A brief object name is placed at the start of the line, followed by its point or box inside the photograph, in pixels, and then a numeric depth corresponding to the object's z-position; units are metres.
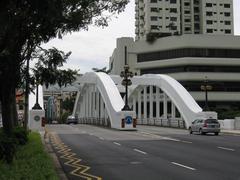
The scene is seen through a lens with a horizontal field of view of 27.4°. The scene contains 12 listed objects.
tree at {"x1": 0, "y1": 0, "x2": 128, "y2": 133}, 10.47
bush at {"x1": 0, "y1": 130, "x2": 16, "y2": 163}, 14.38
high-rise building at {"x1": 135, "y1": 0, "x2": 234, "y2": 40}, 124.44
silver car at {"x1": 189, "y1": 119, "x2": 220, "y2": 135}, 42.58
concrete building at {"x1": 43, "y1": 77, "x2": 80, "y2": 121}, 136.23
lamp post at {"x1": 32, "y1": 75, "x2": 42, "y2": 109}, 48.47
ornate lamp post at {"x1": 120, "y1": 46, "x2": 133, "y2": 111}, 53.03
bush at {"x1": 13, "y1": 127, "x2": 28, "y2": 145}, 21.78
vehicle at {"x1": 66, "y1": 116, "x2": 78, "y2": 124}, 81.39
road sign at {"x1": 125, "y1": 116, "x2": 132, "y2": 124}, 51.44
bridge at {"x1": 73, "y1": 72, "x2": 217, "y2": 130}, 53.67
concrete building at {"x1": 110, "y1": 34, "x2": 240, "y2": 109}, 96.75
